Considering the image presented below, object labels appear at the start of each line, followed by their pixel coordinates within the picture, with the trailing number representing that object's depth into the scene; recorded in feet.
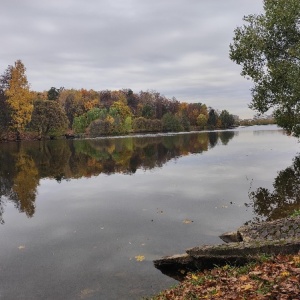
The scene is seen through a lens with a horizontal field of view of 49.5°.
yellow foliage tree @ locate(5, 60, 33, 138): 262.26
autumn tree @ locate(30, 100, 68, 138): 293.43
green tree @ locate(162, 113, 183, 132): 439.63
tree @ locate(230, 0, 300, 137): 100.22
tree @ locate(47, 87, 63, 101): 414.62
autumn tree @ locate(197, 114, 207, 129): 546.26
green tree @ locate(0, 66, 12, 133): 260.21
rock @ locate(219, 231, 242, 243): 38.88
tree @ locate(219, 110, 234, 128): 596.70
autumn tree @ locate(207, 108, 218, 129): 564.67
